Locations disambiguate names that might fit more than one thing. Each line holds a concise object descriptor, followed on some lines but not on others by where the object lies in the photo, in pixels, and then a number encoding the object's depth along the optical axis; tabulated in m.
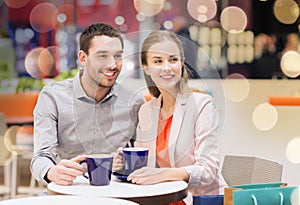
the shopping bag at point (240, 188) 2.53
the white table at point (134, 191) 2.43
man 2.98
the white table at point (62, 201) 2.11
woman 2.80
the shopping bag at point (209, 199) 2.69
